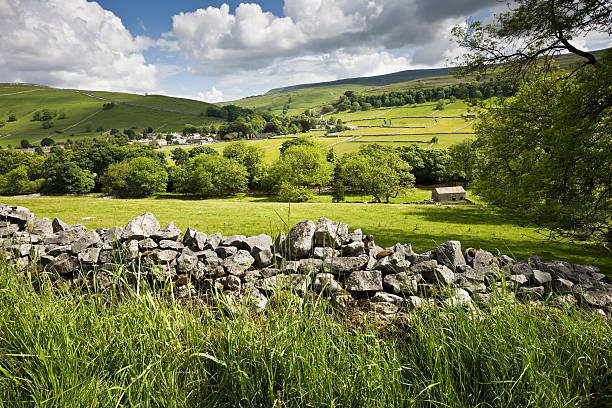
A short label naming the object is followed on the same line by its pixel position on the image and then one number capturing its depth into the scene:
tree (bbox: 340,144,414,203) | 49.97
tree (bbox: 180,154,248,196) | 69.19
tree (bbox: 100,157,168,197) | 69.69
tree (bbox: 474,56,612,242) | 9.69
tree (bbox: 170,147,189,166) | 94.56
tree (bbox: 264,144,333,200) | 54.64
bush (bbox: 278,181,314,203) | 47.88
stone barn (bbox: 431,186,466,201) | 50.62
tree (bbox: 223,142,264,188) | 79.94
